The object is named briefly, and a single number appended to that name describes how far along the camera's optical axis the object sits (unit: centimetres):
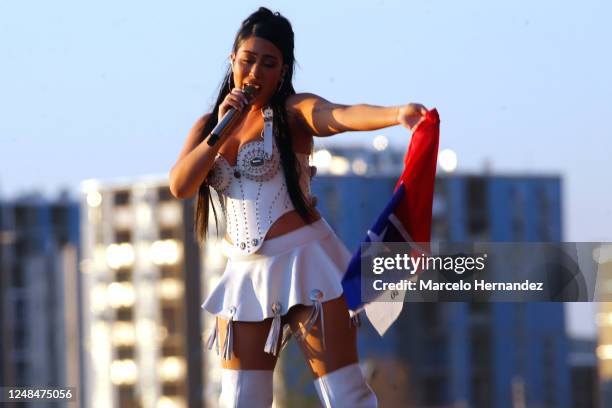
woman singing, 896
